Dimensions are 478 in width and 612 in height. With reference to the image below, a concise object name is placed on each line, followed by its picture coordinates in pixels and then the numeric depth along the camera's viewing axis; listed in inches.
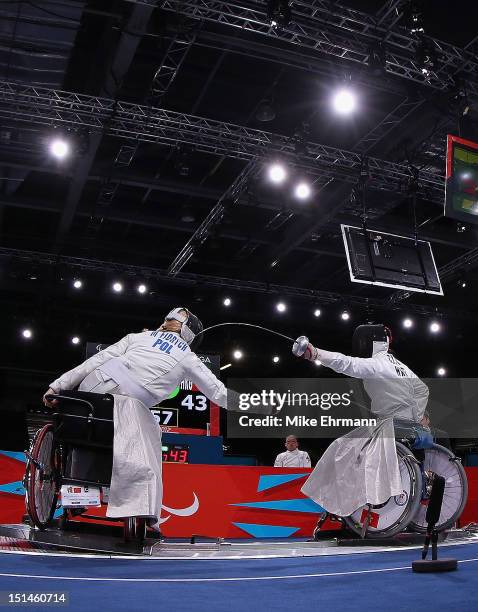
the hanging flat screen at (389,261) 373.7
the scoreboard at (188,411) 434.0
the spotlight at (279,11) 270.1
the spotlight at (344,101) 324.8
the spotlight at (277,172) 385.1
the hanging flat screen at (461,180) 298.5
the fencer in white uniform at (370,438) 161.8
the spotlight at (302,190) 411.5
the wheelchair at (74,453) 135.0
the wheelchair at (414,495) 162.7
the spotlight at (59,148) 348.5
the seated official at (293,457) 370.3
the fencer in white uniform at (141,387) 132.2
